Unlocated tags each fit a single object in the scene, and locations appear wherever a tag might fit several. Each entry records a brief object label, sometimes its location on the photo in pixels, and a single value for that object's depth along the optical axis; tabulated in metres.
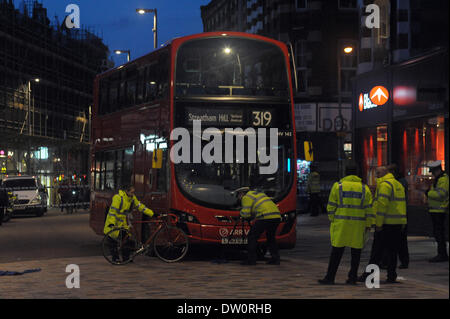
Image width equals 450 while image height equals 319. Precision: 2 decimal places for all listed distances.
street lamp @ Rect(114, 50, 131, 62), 45.38
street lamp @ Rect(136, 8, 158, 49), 37.50
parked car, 40.62
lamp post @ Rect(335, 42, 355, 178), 39.81
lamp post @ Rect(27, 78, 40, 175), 58.59
